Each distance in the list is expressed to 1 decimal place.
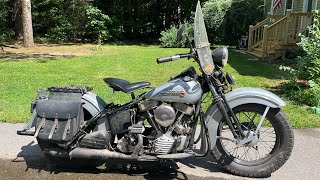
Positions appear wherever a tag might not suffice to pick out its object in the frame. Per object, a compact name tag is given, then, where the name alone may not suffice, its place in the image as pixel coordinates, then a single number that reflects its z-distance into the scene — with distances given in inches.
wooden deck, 361.3
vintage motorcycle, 98.9
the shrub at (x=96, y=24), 628.9
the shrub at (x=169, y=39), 566.9
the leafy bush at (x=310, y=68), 185.2
